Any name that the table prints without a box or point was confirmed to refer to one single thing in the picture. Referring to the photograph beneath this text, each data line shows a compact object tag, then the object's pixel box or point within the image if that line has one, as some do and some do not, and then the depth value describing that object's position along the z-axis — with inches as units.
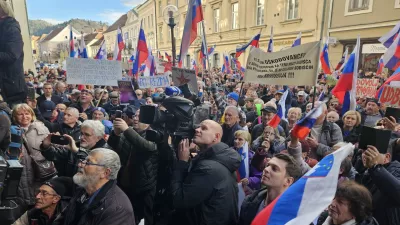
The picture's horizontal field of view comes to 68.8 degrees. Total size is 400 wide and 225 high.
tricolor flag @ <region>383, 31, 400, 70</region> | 209.5
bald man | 88.8
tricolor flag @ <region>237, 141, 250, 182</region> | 122.5
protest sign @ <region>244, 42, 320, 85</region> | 150.6
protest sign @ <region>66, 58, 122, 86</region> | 221.6
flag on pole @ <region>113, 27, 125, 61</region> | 382.6
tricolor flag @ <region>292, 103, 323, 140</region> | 108.2
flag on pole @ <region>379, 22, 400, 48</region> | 236.2
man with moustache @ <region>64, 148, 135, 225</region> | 81.4
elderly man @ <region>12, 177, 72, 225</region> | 95.3
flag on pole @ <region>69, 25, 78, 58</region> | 436.5
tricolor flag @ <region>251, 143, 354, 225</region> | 57.9
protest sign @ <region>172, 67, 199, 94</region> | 197.0
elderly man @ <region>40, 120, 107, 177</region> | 115.6
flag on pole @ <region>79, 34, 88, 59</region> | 376.8
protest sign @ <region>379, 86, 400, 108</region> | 185.5
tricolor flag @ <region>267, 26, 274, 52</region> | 317.9
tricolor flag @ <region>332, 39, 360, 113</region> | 185.5
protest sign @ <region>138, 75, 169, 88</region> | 251.3
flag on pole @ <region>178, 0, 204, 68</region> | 239.6
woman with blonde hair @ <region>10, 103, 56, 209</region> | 114.7
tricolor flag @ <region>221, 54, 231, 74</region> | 567.6
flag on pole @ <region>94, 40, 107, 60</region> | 402.3
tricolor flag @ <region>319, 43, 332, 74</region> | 332.5
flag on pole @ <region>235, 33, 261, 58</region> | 349.8
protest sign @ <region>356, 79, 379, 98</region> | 264.5
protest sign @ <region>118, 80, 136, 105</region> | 230.4
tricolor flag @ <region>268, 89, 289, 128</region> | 166.7
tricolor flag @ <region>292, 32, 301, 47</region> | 313.7
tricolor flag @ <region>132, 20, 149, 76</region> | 309.3
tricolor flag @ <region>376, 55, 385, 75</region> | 360.1
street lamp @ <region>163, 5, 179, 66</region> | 235.7
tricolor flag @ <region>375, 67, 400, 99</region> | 169.8
